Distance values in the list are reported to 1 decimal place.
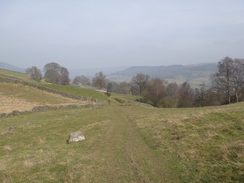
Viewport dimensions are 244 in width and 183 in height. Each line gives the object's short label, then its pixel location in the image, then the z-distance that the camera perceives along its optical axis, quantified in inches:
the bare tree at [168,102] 2487.6
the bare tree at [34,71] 4770.2
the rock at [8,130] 819.9
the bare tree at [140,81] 3904.8
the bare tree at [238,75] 2102.6
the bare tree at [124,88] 5450.8
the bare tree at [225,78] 2145.7
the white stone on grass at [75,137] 681.7
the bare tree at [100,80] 3972.2
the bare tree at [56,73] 4852.4
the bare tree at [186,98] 2864.2
